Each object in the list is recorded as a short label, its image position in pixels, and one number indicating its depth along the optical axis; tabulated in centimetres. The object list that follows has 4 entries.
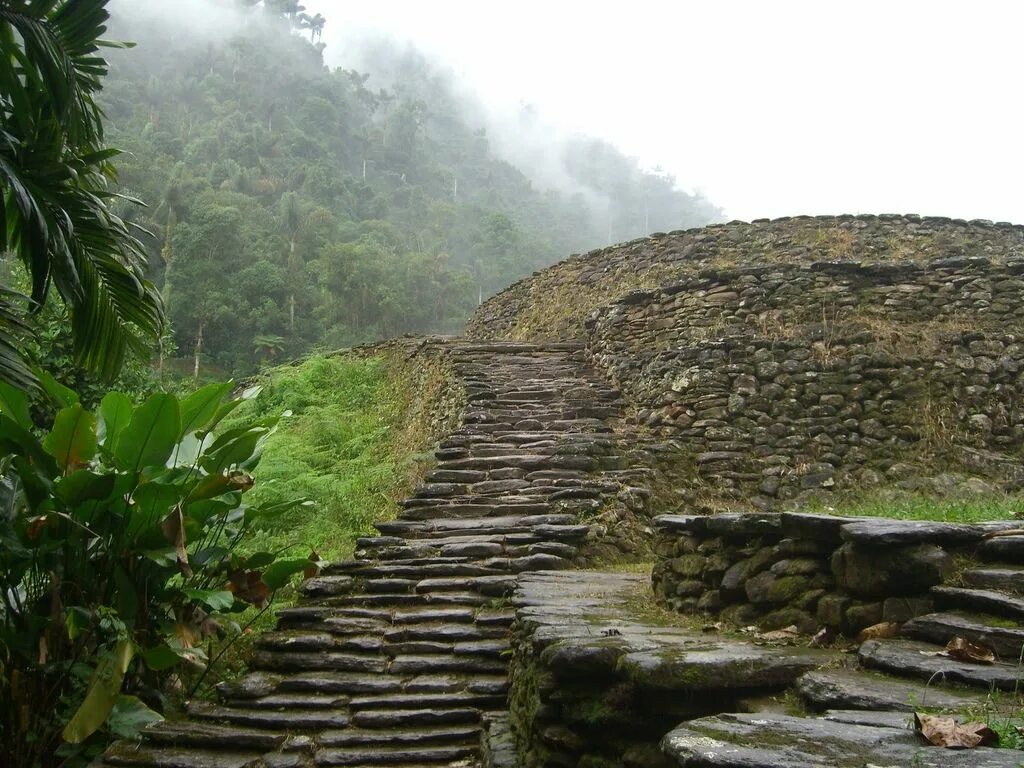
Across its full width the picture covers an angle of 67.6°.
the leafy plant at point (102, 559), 312
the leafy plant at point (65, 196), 288
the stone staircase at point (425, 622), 359
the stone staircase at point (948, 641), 180
